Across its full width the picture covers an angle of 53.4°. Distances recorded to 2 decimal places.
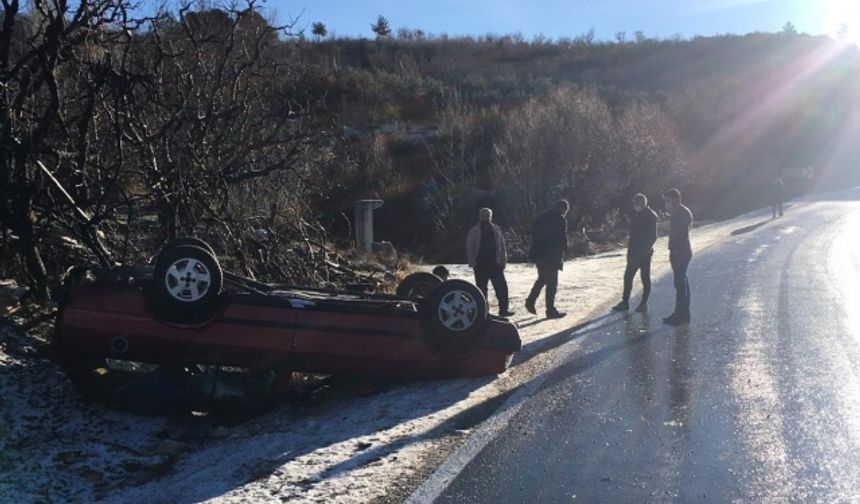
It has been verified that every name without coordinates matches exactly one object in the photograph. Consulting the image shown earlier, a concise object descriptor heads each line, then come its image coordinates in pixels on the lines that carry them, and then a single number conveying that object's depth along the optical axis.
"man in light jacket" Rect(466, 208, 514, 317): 11.98
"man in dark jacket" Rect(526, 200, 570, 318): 12.14
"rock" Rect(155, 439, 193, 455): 6.73
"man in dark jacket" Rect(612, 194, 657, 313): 12.60
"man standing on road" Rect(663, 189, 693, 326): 11.80
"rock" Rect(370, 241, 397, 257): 21.68
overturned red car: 6.98
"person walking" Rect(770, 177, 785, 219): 39.31
